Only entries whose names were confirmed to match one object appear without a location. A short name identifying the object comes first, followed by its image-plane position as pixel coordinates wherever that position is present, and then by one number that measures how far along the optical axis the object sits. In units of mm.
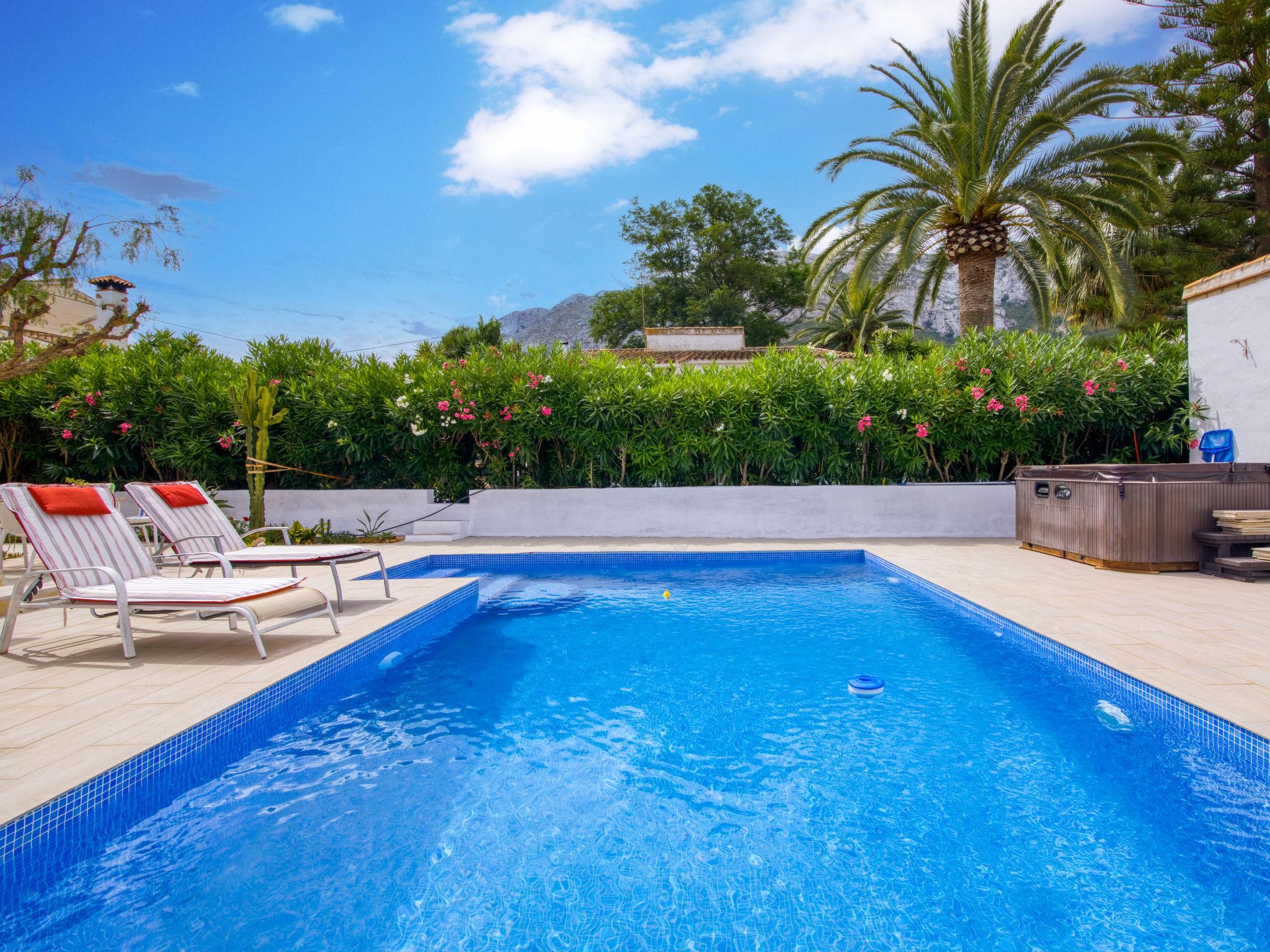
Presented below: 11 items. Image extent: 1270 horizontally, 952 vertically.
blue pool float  3910
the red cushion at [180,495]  5328
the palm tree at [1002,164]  10195
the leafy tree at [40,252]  14461
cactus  8984
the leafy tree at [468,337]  38656
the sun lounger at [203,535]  4926
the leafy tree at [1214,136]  14273
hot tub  6070
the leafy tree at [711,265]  34219
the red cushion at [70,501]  4129
